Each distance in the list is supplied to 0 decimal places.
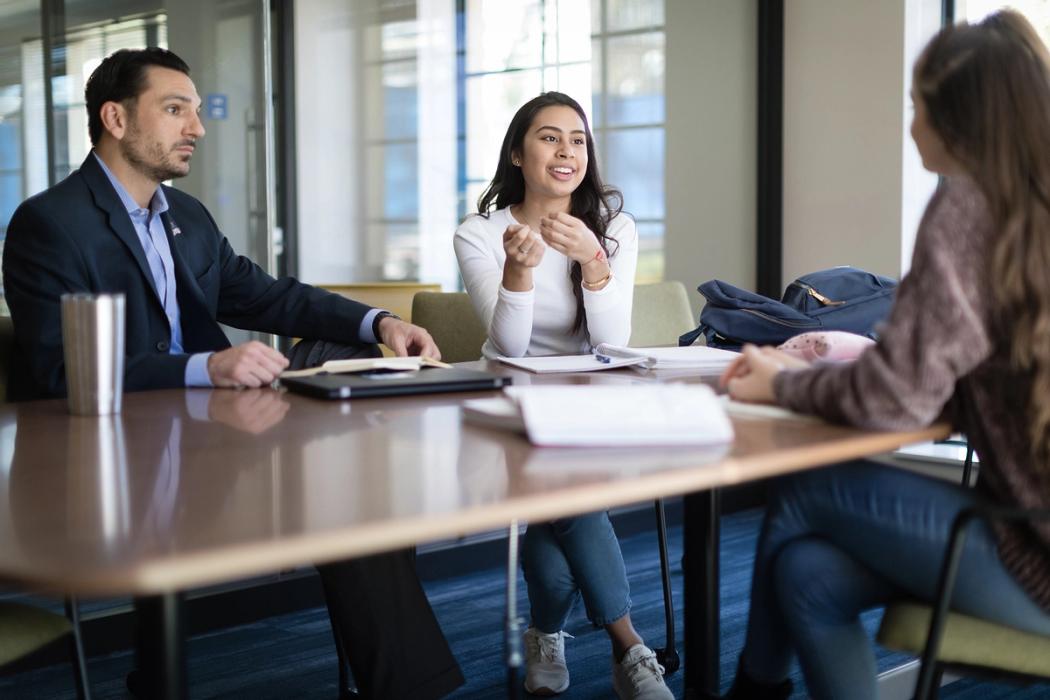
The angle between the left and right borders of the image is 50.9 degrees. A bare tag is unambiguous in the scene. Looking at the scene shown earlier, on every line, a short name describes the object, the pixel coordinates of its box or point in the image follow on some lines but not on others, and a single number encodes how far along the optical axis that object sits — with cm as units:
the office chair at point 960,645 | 128
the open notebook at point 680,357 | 191
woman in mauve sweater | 125
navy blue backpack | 230
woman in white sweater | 221
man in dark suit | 185
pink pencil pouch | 182
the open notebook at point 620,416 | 116
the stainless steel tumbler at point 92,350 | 146
